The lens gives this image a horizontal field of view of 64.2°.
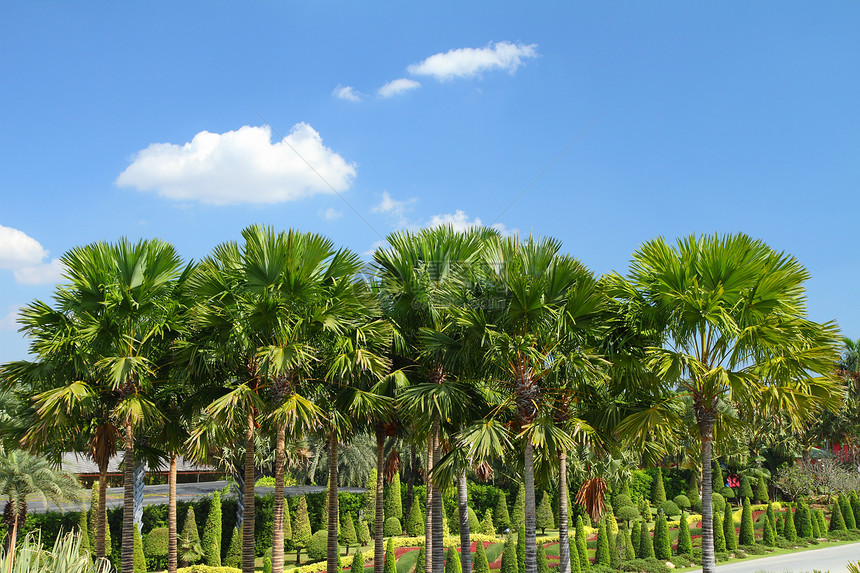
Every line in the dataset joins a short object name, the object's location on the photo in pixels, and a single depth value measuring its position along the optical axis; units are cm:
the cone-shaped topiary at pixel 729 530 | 3094
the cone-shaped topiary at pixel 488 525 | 3412
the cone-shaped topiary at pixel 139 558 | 2328
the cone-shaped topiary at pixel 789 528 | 3312
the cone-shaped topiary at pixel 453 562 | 2159
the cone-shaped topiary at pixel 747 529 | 3195
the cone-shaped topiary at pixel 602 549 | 2548
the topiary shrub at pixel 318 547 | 2728
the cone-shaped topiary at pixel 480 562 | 2259
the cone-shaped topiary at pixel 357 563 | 2206
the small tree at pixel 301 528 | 2852
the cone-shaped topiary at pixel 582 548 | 2411
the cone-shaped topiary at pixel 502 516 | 3553
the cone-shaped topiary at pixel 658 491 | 4422
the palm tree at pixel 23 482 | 2328
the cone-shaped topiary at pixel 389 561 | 2162
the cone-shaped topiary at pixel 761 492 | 4384
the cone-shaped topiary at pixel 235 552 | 2677
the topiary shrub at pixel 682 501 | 4388
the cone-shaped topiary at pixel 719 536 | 3041
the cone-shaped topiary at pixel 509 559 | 2303
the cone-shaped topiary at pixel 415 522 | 3359
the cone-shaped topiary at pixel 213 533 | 2639
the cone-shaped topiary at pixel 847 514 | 3684
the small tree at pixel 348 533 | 3123
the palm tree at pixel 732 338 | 1285
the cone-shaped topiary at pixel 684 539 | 2858
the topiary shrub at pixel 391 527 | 3281
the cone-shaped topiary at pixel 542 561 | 2232
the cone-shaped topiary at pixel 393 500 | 3412
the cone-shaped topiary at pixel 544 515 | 3391
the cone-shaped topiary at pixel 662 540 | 2755
